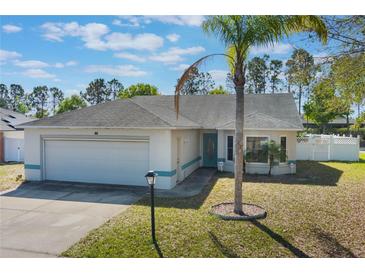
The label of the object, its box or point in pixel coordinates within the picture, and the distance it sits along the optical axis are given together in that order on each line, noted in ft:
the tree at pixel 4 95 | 215.35
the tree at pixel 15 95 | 219.69
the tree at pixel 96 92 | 205.98
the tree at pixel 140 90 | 143.97
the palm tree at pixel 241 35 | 24.30
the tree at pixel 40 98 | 218.38
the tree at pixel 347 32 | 24.85
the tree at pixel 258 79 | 156.35
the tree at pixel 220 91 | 133.49
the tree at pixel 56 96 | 224.12
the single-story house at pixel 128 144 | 37.22
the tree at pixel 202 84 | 172.55
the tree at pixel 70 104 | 158.20
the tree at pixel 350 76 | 26.41
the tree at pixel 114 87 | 209.26
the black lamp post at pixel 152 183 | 20.71
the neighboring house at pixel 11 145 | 64.59
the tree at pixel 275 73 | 152.97
